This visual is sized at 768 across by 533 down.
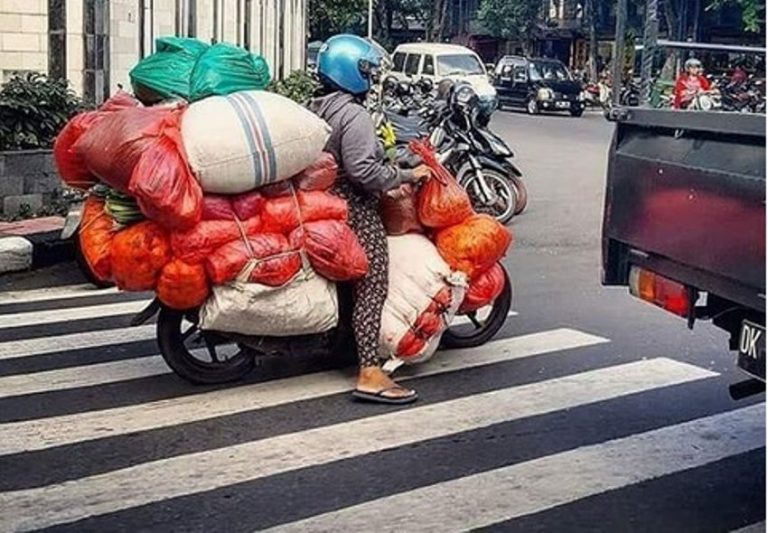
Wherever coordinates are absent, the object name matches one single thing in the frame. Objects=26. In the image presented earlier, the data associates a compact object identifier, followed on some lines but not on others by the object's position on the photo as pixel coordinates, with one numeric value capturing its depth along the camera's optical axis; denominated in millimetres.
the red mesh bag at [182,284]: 5434
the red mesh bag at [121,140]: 5355
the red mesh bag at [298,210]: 5551
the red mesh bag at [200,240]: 5402
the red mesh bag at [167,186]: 5211
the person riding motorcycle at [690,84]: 6355
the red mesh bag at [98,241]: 5605
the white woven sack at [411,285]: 5910
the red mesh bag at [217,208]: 5441
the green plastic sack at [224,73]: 5949
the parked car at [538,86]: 35094
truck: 3971
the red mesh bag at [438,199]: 6105
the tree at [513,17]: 50938
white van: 31703
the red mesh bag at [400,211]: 6066
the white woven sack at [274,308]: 5520
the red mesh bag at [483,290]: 6348
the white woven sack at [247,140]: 5316
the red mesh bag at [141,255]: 5461
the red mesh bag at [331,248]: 5578
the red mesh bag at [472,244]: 6133
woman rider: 5691
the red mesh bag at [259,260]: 5434
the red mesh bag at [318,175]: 5637
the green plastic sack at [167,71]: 6172
